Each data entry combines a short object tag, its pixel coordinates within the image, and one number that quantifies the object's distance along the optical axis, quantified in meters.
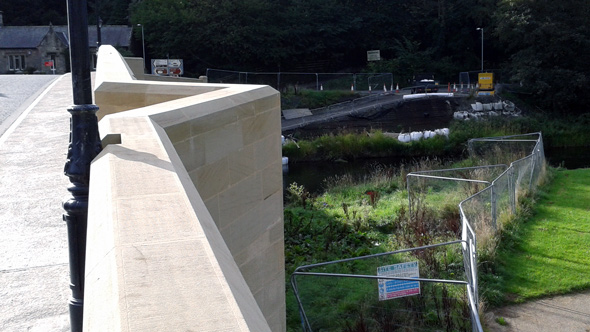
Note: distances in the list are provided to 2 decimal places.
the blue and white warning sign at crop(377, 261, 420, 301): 8.91
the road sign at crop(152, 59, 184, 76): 40.40
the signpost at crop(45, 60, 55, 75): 54.86
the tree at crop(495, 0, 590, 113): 45.94
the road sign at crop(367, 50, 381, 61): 59.16
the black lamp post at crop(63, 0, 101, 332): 3.96
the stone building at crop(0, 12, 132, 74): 55.34
